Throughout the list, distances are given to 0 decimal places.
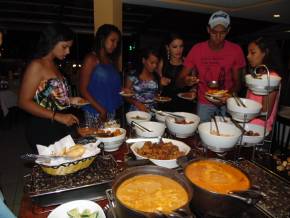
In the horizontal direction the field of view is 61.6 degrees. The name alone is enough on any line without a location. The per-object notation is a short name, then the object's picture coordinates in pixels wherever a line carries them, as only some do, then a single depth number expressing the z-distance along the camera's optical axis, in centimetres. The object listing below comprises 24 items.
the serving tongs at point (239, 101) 147
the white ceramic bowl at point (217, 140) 142
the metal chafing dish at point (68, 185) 106
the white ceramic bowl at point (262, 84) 139
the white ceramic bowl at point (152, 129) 172
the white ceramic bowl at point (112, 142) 154
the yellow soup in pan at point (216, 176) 99
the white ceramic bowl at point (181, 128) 178
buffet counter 100
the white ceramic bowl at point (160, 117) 207
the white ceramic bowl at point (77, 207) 97
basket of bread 116
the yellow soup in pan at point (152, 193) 90
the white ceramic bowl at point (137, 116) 208
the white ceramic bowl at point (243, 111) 141
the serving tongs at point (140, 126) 173
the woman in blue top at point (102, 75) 255
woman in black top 296
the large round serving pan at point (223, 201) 84
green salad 96
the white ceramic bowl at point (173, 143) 130
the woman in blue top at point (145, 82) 264
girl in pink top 217
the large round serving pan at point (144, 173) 76
